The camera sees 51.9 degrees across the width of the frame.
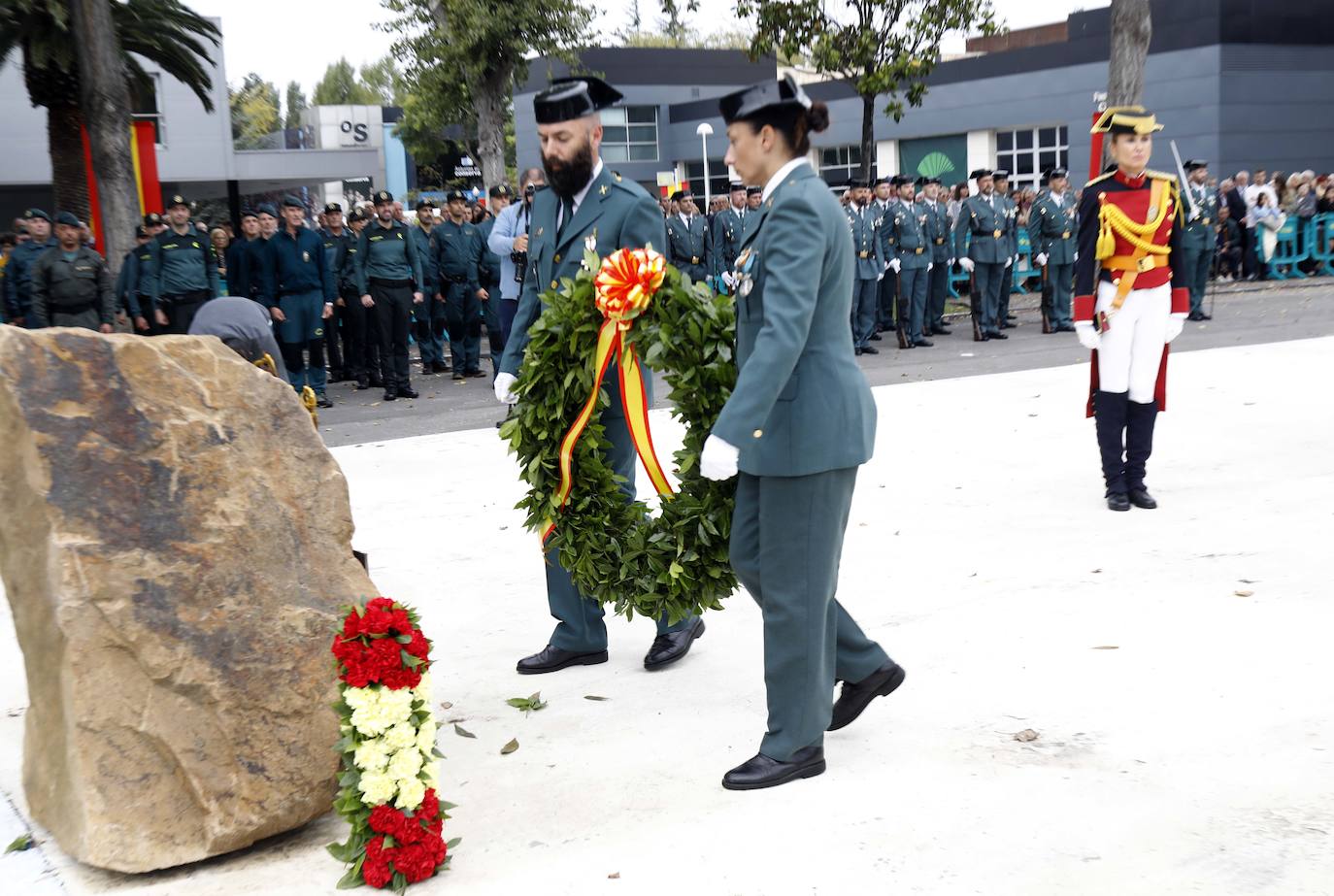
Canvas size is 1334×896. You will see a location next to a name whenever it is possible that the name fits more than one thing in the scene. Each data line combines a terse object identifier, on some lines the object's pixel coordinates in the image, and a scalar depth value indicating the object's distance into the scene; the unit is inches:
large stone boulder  146.2
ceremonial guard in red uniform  284.4
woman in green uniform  149.3
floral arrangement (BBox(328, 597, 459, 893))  139.6
